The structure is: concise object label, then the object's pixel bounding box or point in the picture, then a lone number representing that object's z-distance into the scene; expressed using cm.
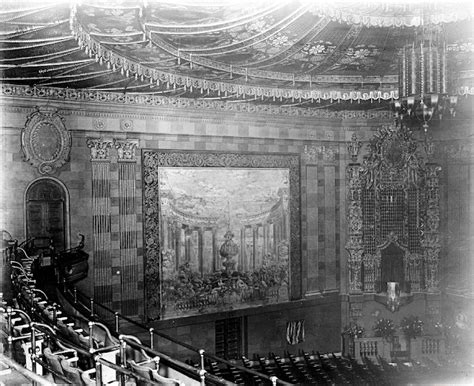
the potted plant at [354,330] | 1625
